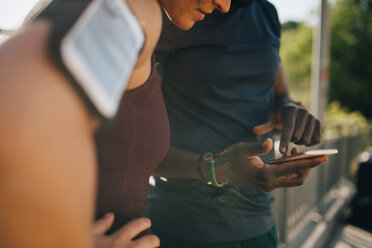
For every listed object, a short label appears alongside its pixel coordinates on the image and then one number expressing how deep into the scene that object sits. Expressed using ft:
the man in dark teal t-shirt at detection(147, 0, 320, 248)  5.22
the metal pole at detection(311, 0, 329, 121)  18.10
